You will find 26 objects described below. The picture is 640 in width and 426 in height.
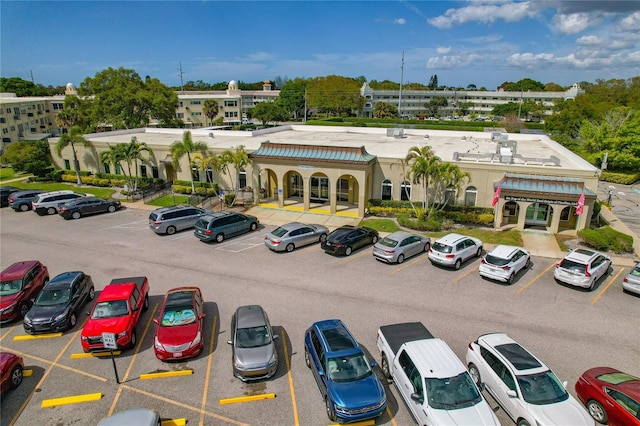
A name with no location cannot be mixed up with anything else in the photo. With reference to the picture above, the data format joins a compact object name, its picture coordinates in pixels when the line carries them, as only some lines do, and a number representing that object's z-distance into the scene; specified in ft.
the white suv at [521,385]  33.42
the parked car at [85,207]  96.94
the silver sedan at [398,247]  70.74
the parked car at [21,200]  104.63
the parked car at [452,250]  68.13
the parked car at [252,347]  40.34
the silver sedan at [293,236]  75.87
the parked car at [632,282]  59.77
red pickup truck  44.82
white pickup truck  32.76
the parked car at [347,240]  74.13
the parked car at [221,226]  80.48
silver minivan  84.94
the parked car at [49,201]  100.32
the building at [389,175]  85.76
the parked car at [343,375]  34.83
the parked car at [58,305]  48.83
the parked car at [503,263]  63.21
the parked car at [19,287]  52.35
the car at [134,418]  31.27
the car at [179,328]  43.60
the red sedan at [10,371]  38.89
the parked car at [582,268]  61.21
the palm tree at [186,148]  110.73
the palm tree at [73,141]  127.95
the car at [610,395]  34.14
